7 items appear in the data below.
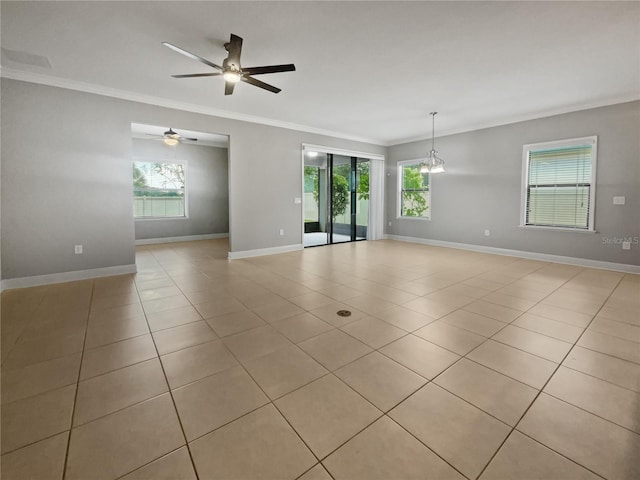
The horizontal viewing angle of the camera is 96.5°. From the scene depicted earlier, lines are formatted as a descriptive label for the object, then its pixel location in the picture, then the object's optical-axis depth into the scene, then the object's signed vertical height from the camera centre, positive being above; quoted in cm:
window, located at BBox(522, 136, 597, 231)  496 +52
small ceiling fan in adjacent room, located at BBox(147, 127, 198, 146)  608 +165
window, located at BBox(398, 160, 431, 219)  747 +57
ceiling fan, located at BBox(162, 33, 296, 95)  271 +148
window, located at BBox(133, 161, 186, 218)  741 +66
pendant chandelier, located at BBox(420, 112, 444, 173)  586 +100
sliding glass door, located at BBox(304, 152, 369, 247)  754 +56
